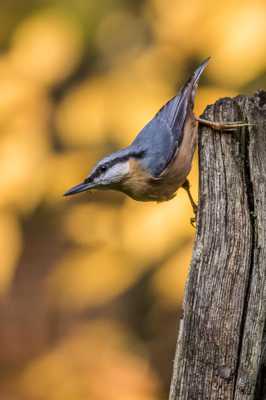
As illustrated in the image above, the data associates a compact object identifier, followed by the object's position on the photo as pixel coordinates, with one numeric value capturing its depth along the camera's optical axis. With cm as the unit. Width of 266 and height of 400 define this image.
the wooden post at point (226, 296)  478
